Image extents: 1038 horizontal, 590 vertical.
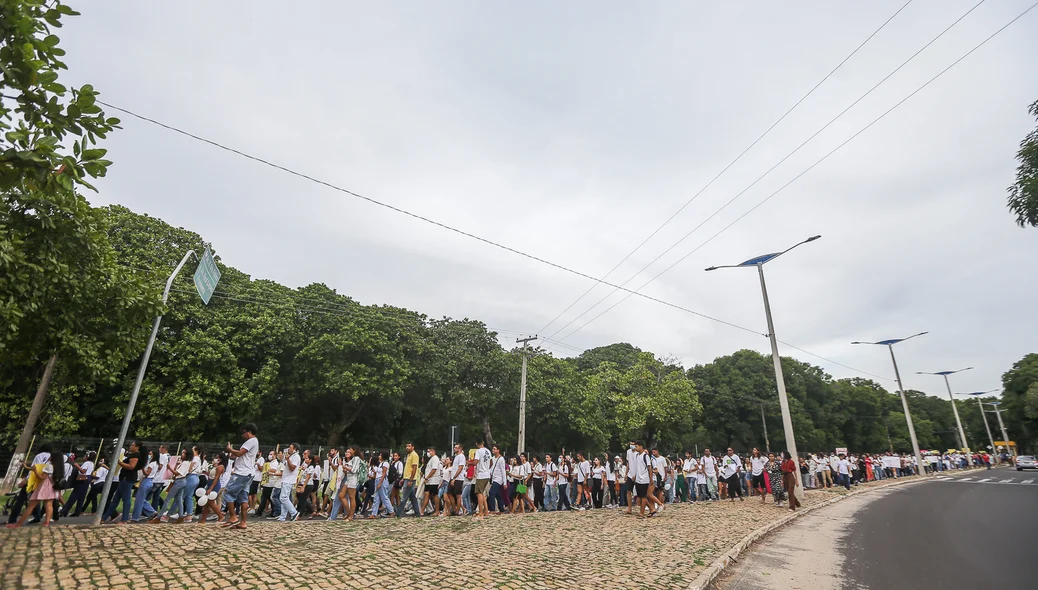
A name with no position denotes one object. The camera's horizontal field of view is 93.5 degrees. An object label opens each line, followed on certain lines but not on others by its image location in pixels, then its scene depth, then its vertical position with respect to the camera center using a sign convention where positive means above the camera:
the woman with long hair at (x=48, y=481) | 8.91 -0.57
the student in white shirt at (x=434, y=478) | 13.27 -0.52
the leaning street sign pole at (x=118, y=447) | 9.67 +0.05
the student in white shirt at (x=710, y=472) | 19.16 -0.27
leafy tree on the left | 3.89 +2.45
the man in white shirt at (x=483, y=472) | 12.86 -0.33
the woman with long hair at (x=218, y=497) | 9.79 -0.89
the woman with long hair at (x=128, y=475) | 10.15 -0.50
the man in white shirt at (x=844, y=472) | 24.66 -0.19
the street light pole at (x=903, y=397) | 32.12 +4.66
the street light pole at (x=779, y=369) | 16.69 +3.33
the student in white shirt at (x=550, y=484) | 15.86 -0.74
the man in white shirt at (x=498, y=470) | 13.64 -0.28
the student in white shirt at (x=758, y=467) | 18.57 -0.05
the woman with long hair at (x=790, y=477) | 14.95 -0.30
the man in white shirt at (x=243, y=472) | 9.34 -0.35
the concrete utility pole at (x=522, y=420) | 24.66 +1.91
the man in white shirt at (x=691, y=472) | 18.96 -0.29
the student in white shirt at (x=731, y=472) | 18.30 -0.25
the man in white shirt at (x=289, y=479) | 11.33 -0.56
